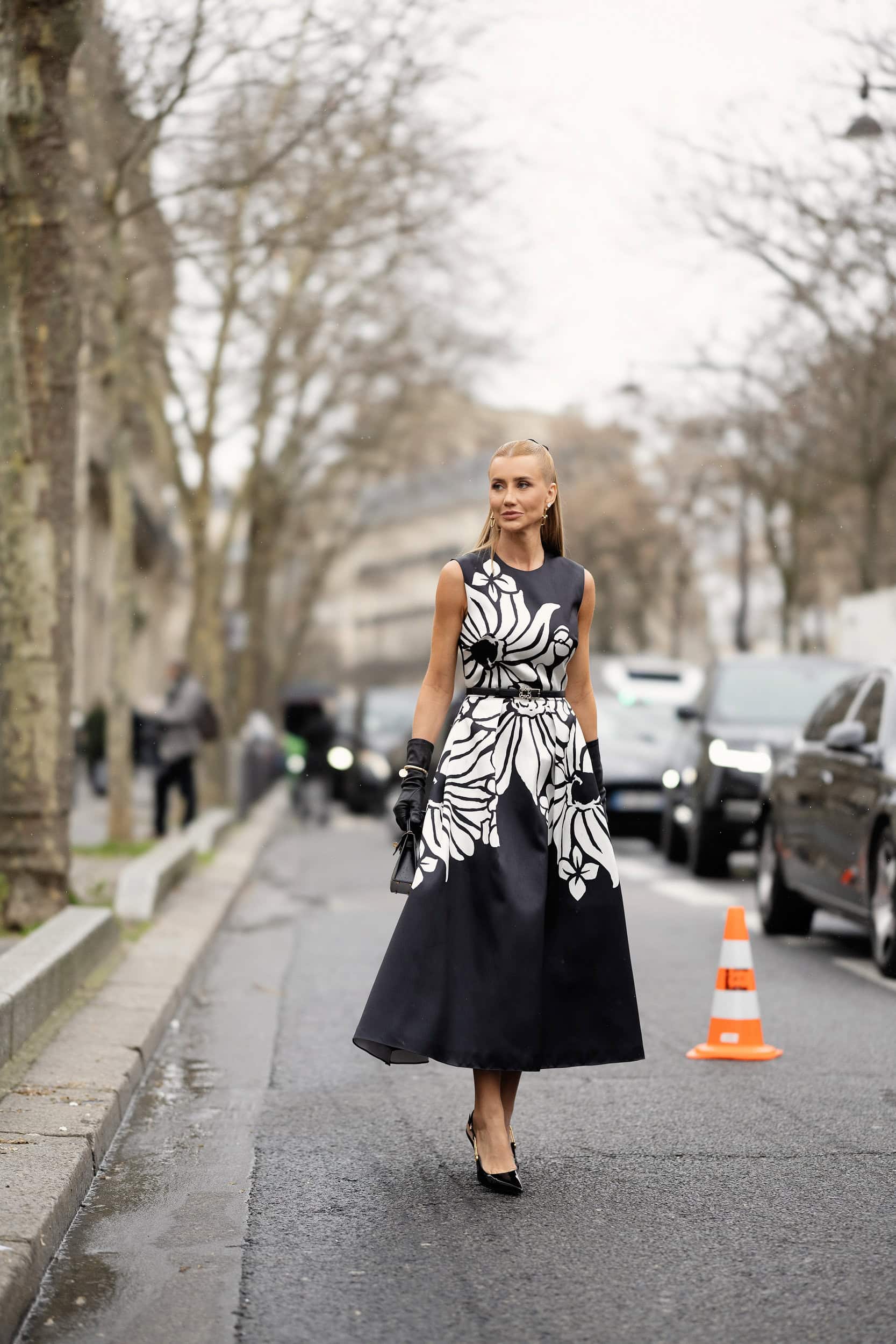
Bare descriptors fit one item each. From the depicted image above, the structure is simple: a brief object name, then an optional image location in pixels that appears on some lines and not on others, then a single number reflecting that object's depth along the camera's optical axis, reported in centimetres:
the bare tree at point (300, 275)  1546
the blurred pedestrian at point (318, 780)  2677
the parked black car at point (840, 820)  994
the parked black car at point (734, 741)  1578
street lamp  1691
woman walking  522
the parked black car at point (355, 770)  2873
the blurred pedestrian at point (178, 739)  1925
